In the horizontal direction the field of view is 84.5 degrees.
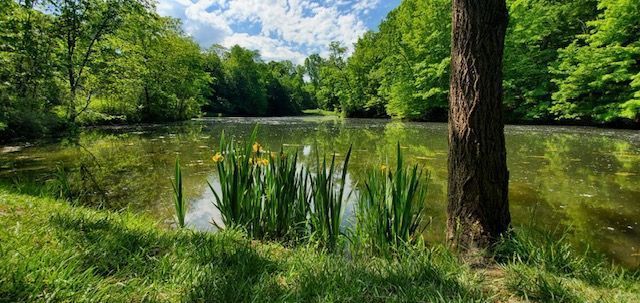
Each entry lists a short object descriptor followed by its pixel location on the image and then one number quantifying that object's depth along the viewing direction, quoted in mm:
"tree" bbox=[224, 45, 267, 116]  41938
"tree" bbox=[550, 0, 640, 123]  12312
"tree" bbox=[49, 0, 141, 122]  8969
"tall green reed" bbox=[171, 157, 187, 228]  2568
